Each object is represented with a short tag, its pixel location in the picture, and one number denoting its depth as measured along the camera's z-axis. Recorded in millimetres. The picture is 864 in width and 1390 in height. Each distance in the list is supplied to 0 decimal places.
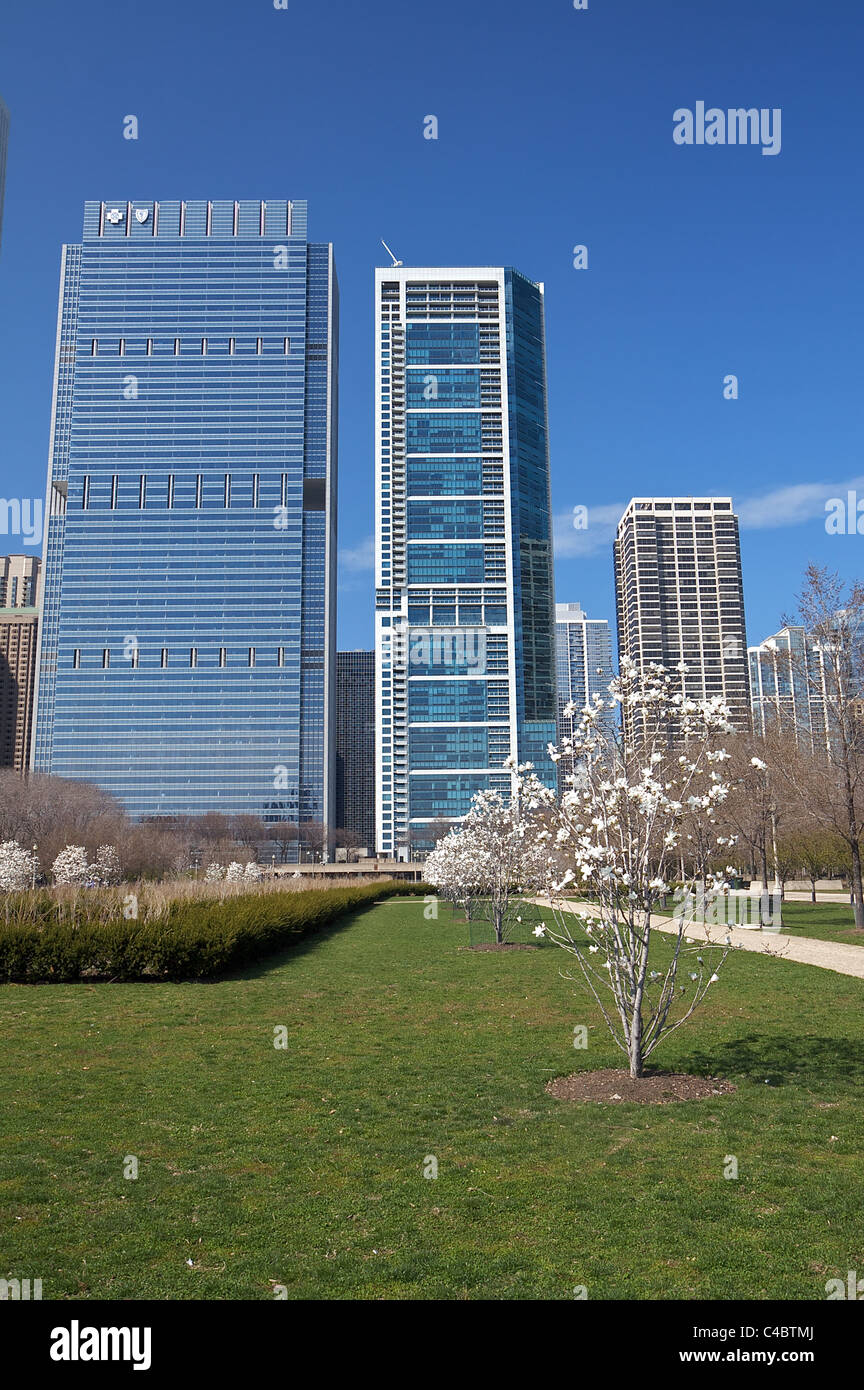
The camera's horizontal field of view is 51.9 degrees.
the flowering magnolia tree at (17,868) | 34188
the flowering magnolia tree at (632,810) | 8438
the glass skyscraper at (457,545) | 158000
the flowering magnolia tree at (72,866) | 37156
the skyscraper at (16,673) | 177000
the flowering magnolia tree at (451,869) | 30266
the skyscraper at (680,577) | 151125
